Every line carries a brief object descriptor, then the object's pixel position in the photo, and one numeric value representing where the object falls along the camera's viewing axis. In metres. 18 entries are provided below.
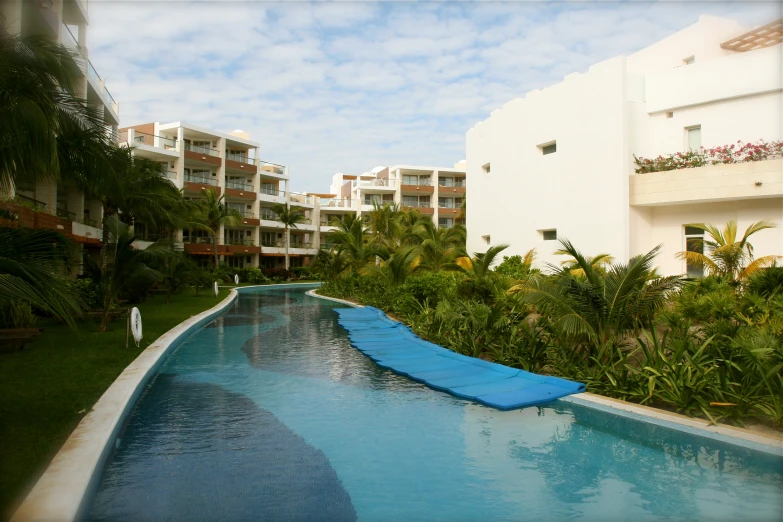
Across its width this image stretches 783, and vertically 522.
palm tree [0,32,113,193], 7.29
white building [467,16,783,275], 14.98
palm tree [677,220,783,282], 13.12
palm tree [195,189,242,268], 41.12
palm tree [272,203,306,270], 48.31
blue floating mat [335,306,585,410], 7.42
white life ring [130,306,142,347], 10.18
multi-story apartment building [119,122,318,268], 42.78
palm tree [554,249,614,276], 13.12
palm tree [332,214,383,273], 24.56
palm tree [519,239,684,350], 7.76
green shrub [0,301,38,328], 11.34
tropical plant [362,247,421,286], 19.05
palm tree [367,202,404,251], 29.77
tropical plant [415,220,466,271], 20.02
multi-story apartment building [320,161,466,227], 59.84
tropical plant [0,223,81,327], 4.86
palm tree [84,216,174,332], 12.41
